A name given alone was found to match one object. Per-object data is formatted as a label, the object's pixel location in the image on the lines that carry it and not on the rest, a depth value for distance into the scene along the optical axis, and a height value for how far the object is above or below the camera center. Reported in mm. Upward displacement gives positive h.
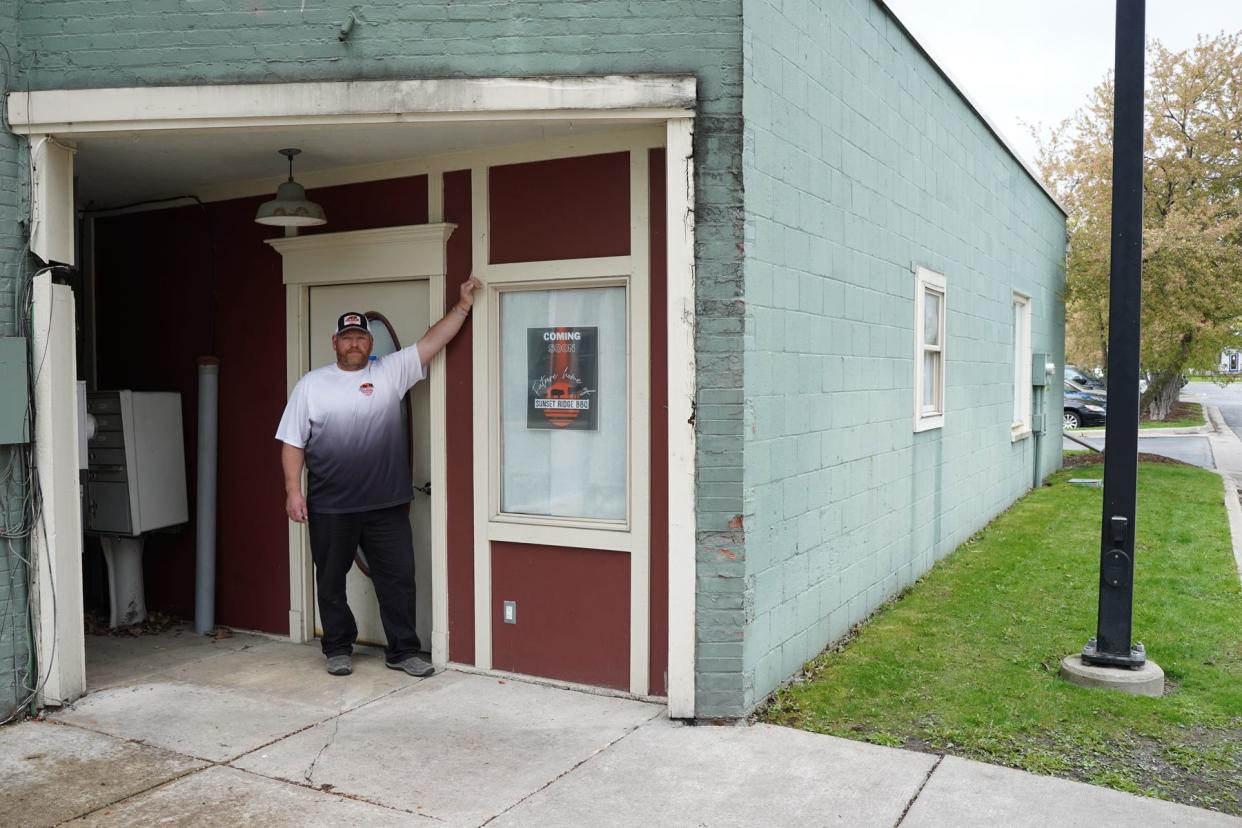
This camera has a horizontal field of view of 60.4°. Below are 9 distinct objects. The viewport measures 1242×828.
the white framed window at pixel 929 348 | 8516 +246
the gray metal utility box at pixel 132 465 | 6988 -595
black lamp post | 5664 +348
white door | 6477 +199
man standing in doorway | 6059 -538
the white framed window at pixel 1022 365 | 13508 +157
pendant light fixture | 6180 +975
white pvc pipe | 7082 -839
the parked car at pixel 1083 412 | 29094 -944
